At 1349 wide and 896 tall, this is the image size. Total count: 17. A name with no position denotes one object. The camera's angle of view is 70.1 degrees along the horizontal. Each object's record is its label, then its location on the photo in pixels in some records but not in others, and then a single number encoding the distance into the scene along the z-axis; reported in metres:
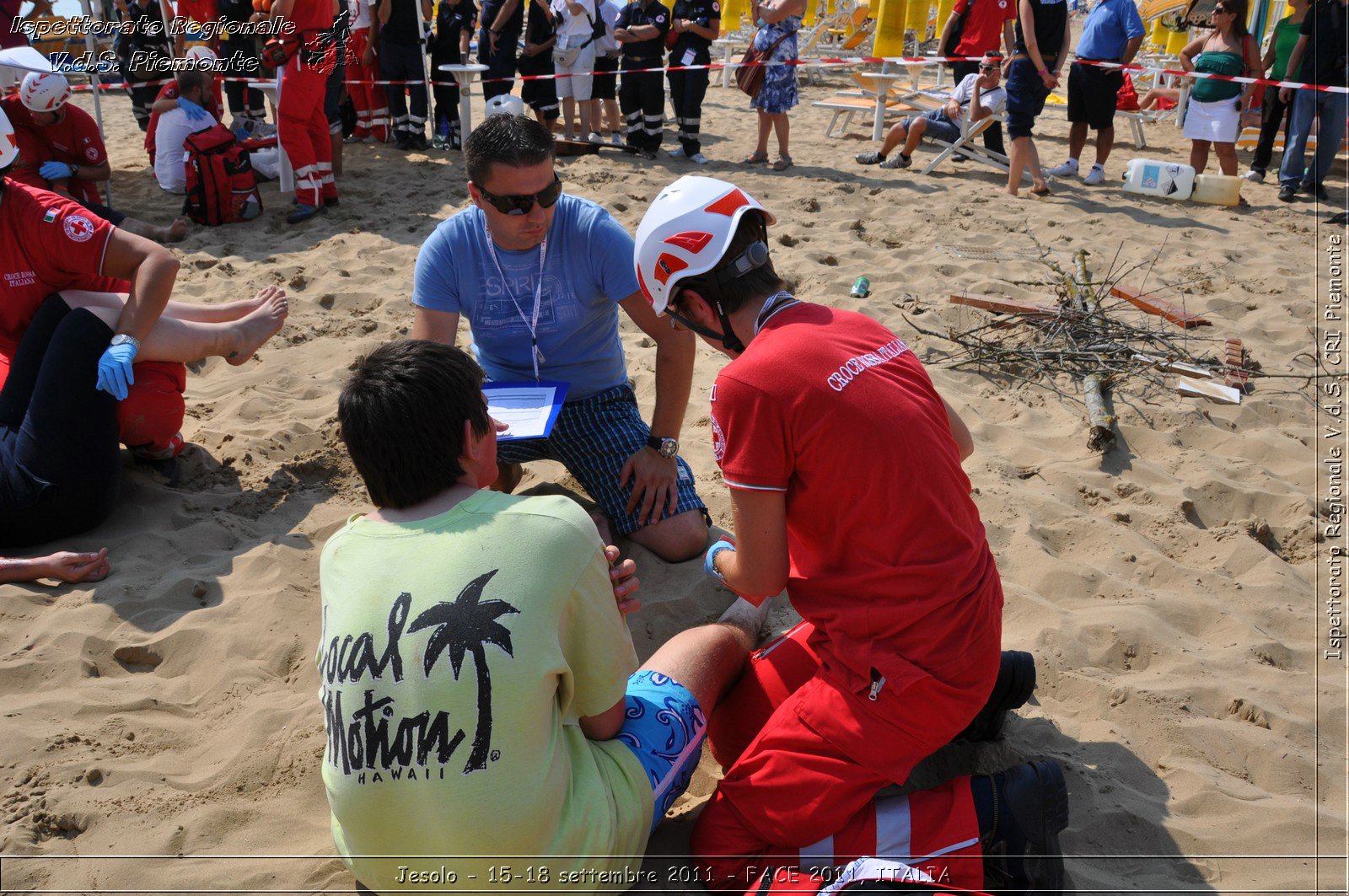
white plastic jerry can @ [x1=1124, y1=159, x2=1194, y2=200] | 7.55
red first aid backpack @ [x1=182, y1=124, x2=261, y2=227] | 6.65
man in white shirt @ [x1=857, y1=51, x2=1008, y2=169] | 8.56
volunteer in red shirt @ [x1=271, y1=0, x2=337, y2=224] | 6.87
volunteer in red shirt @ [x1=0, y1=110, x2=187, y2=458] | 3.32
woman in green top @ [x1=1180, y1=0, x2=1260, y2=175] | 7.97
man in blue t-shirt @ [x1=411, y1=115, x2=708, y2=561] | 3.25
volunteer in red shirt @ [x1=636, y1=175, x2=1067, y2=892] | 1.99
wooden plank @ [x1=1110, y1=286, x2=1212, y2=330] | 5.12
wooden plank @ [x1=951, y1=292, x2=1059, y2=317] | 4.96
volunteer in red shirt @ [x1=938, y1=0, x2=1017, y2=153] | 9.03
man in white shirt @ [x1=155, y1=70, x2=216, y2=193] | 7.12
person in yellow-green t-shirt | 1.74
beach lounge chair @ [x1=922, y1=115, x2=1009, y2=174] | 8.45
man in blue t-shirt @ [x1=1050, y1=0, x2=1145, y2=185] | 8.09
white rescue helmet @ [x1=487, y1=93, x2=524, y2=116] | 7.45
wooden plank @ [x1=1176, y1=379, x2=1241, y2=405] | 4.38
